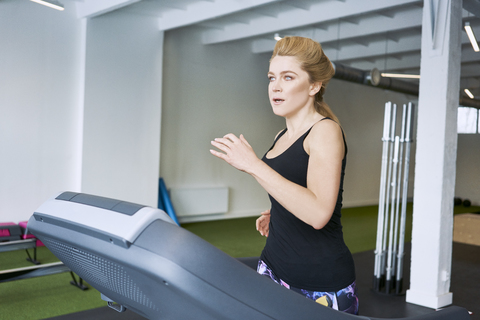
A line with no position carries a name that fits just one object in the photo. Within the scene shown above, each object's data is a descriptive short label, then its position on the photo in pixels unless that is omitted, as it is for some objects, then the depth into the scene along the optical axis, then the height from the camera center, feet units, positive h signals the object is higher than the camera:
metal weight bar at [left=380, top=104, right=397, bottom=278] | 12.18 +0.58
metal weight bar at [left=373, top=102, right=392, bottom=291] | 12.36 -1.75
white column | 11.26 +0.00
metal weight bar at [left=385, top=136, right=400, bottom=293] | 12.37 -2.95
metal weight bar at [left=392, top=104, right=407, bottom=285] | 12.01 +0.31
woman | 3.24 -0.13
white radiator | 23.21 -3.04
